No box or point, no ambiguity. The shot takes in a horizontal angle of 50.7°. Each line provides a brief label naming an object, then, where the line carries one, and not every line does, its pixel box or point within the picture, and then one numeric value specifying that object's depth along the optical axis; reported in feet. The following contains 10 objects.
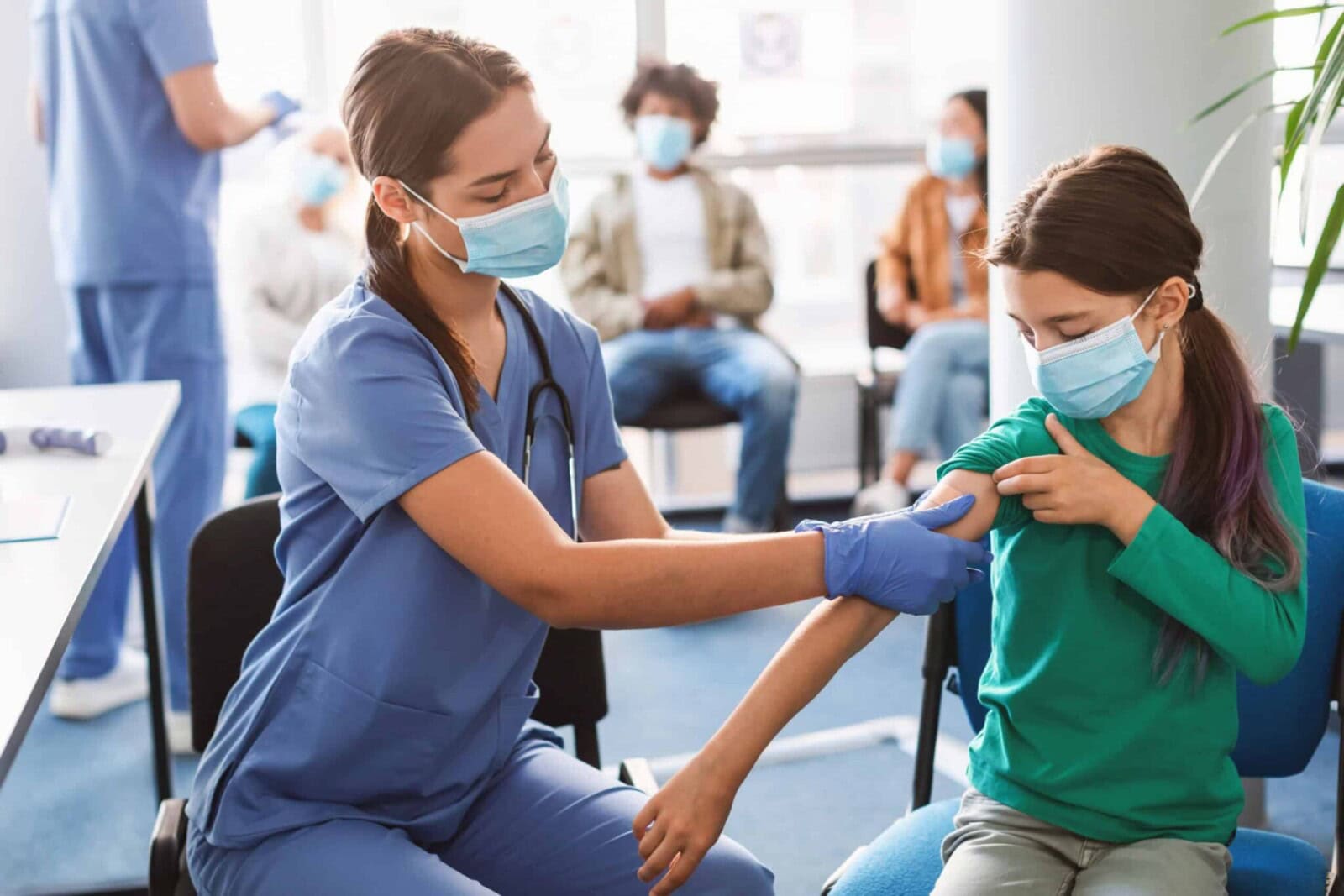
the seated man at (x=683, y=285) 12.19
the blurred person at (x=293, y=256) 11.31
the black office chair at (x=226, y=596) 4.66
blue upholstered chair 4.13
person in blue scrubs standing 8.87
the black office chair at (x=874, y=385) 13.11
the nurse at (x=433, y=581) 3.83
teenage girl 3.99
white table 3.59
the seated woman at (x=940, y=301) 12.60
